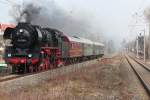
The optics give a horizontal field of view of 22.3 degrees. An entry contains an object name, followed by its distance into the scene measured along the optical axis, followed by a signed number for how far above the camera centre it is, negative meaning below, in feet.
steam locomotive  93.04 -1.19
